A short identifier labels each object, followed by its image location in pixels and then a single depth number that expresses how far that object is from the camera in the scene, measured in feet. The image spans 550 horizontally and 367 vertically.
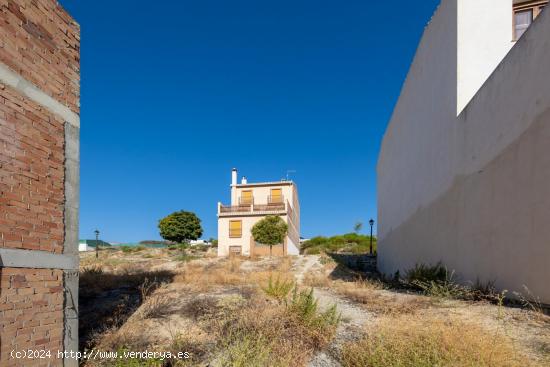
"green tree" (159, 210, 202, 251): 102.63
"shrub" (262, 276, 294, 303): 23.08
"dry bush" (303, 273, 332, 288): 33.29
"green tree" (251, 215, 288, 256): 80.69
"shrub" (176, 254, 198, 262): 71.00
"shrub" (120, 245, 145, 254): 94.55
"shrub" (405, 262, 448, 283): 27.68
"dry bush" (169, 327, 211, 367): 13.14
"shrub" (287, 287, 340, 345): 14.73
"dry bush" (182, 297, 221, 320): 19.95
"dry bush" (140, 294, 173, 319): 20.26
